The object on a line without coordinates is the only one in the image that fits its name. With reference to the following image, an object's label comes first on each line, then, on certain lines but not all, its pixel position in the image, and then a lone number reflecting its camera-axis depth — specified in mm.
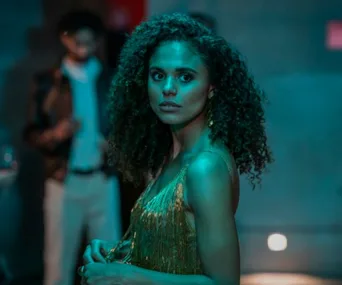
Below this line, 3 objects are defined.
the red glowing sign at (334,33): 5289
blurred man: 4566
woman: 1741
